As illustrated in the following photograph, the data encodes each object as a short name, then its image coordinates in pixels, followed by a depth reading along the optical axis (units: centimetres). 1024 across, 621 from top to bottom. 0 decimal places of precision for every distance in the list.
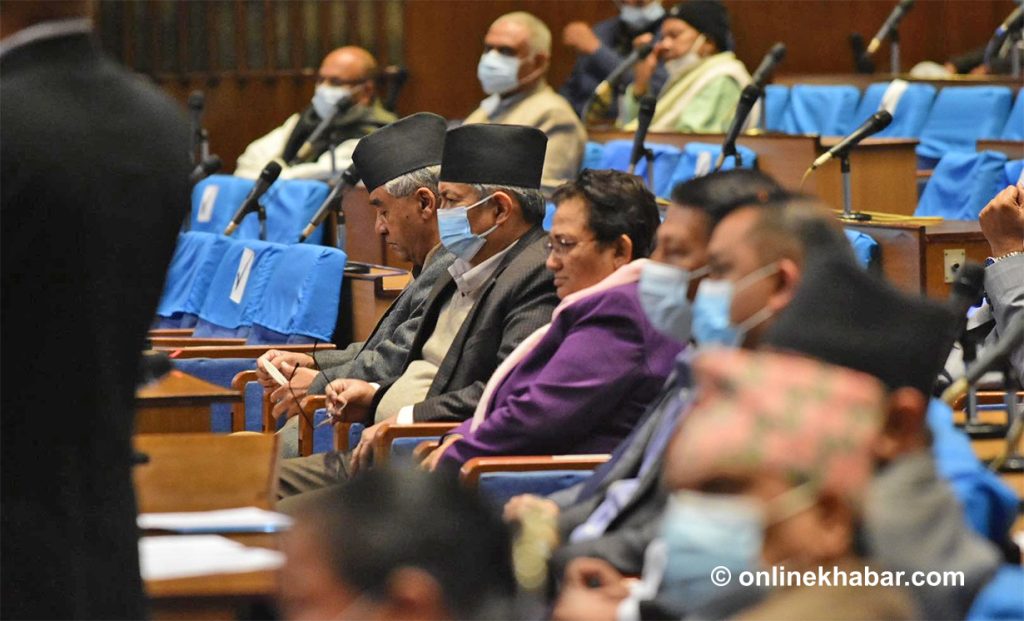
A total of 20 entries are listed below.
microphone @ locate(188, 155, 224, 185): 1333
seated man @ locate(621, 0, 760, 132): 1636
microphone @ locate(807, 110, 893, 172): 1054
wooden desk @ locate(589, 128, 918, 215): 1328
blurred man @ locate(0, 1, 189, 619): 421
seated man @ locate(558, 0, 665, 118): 1923
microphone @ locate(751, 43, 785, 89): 1394
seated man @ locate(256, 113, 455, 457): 952
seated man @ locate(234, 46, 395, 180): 1659
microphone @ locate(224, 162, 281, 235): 1260
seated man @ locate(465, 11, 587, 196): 1479
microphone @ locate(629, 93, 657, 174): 1275
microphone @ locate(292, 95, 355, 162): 1561
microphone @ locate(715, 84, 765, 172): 1179
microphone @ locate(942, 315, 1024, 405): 553
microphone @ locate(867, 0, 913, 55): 1858
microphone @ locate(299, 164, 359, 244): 1252
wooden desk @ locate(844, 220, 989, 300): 1028
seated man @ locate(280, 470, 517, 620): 336
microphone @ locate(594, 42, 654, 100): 1708
